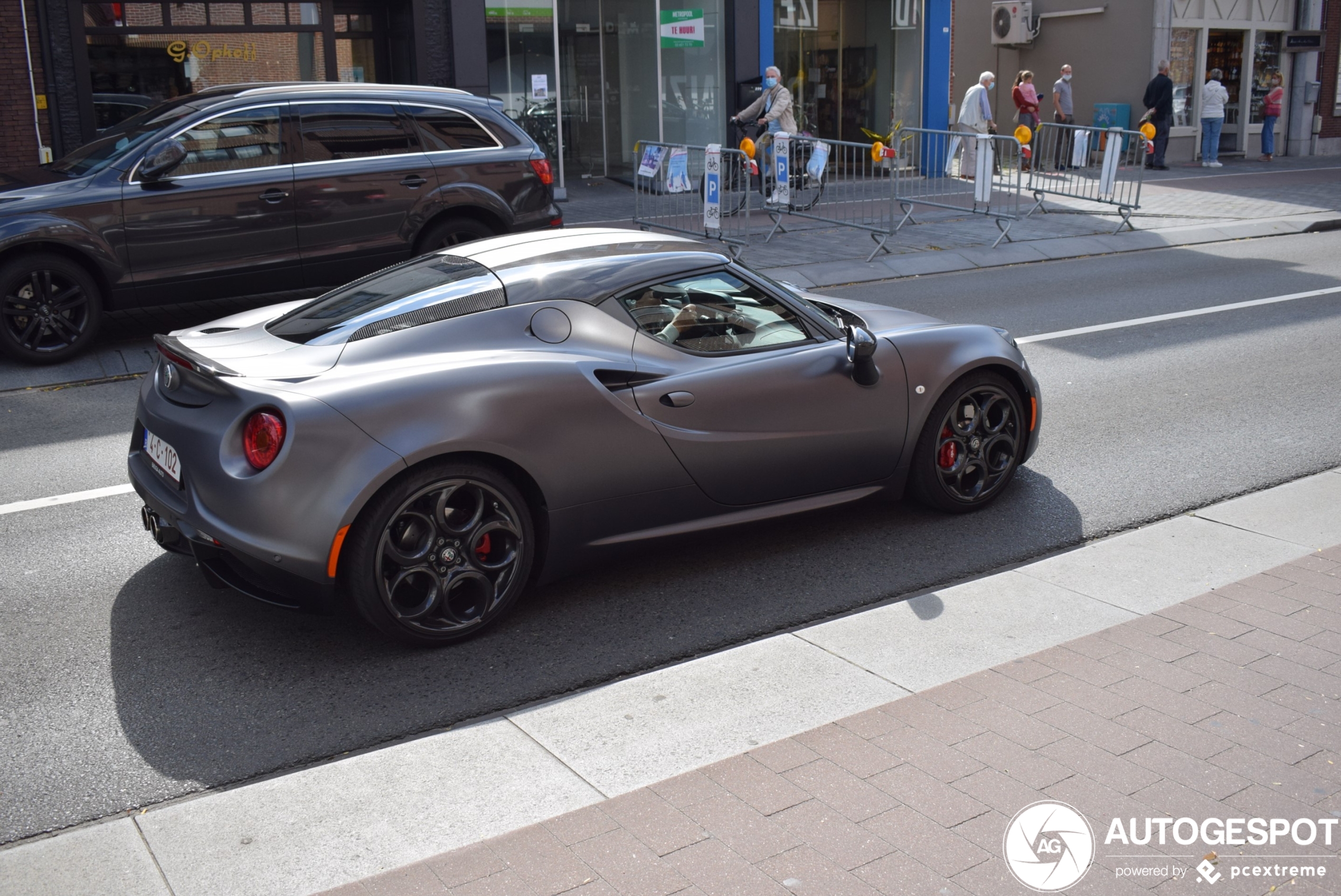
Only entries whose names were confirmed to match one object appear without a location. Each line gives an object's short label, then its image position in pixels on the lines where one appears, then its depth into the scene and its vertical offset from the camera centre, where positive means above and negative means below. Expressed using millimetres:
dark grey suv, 8945 -376
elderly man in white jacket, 20188 +400
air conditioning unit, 27922 +2458
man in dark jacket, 24453 +466
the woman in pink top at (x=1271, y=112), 27594 +352
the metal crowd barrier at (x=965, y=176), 15195 -500
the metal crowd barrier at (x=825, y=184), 14570 -537
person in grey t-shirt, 24641 +653
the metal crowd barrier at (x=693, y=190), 13664 -546
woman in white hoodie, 26078 +256
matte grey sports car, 4195 -1009
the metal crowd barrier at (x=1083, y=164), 16062 -401
